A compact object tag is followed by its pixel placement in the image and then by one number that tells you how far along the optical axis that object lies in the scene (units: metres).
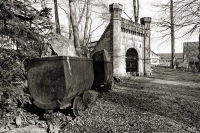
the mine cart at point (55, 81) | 3.81
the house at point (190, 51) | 41.84
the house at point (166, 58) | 59.90
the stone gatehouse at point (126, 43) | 12.50
